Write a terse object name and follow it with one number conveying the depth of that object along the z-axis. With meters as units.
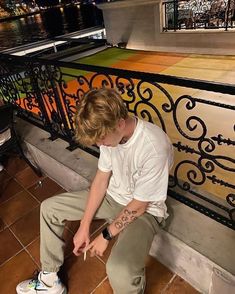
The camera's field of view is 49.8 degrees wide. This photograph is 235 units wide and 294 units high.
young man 1.12
